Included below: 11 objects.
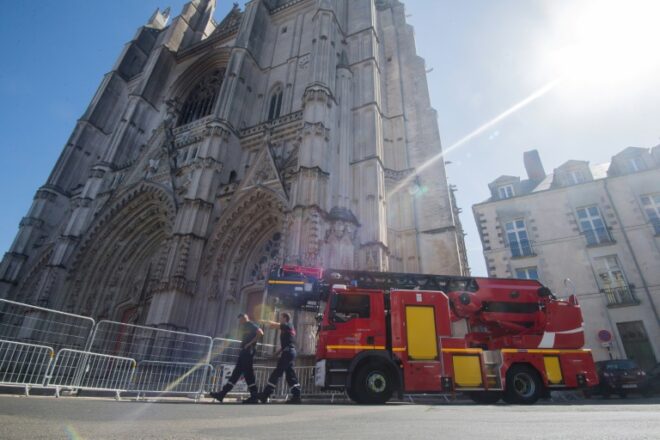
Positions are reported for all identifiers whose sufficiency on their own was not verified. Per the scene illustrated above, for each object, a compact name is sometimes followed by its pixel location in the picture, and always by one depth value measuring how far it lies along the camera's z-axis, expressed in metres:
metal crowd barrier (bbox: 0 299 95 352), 5.62
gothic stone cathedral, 12.91
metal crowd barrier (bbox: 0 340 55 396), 4.73
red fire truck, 5.87
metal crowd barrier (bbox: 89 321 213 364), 6.08
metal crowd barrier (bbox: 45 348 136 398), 5.41
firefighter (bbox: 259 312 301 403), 5.51
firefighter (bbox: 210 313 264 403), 5.38
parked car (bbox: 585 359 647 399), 10.28
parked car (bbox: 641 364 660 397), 10.66
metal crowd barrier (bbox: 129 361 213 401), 6.71
